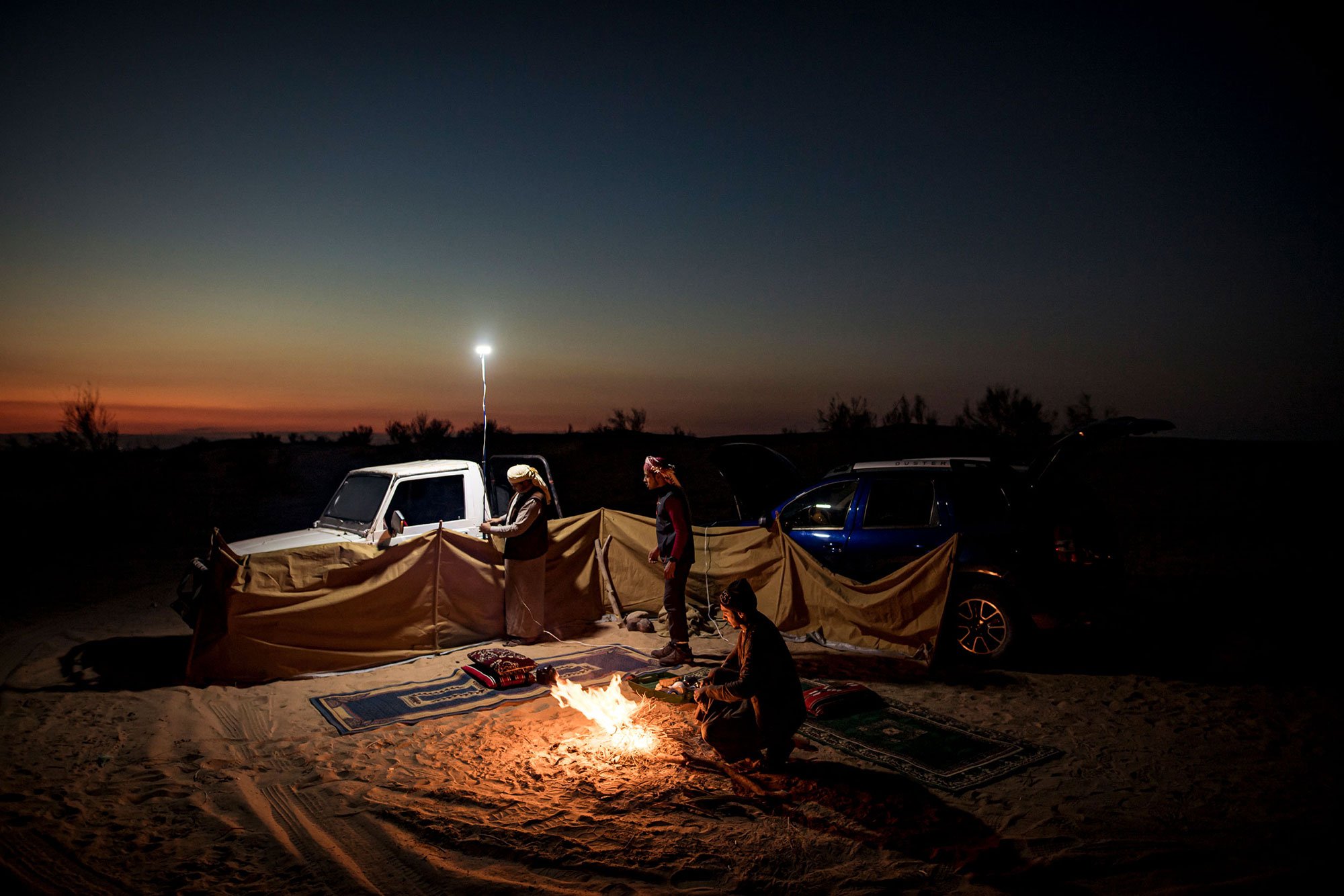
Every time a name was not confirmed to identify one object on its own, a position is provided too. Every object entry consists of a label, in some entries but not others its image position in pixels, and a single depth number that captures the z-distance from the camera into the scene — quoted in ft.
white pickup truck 27.84
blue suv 22.80
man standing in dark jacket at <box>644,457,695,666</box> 24.77
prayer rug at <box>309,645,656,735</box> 19.94
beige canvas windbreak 23.17
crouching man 15.71
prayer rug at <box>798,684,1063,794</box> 15.97
